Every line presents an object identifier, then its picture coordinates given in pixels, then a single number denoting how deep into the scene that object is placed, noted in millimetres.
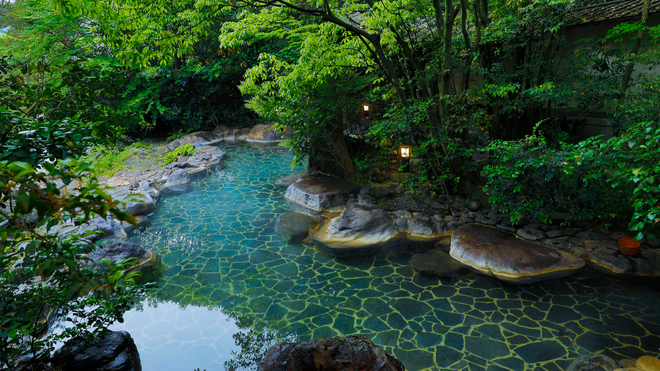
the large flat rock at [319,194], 11250
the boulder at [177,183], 13688
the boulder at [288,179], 13992
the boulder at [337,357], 3754
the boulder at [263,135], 21188
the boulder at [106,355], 3906
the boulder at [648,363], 4935
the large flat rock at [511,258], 7262
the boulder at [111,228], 9211
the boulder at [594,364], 4918
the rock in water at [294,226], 9766
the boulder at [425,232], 8953
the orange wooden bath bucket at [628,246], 7215
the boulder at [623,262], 7051
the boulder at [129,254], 7886
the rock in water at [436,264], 7687
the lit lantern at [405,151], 9797
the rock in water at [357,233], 8914
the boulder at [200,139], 20094
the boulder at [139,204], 11102
